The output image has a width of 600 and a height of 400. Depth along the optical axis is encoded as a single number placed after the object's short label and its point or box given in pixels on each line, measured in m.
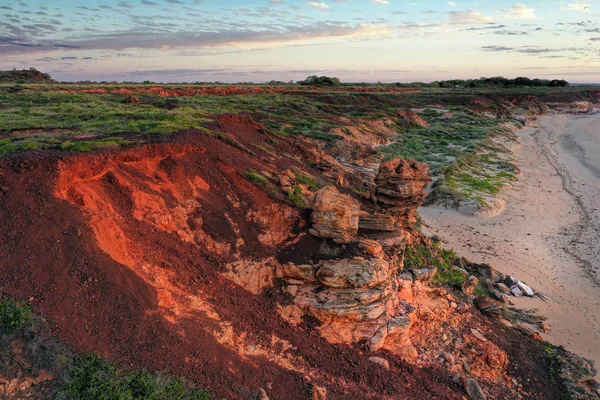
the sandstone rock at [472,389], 10.74
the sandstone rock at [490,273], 17.94
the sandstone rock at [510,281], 17.59
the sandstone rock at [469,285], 15.66
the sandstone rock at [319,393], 8.94
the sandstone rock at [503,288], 17.17
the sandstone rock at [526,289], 17.14
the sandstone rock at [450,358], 11.55
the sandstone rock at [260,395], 8.46
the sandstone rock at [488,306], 14.72
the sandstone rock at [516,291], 17.09
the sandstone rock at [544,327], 14.82
